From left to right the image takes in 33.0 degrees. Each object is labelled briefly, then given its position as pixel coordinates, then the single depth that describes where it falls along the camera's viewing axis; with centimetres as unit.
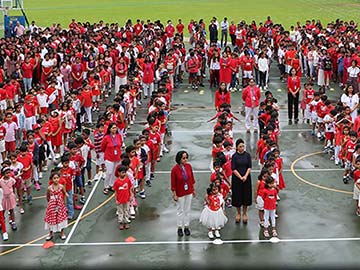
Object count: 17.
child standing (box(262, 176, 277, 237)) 1327
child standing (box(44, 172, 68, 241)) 1336
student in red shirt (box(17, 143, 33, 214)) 1510
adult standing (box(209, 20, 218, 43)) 3591
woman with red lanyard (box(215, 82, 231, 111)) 2031
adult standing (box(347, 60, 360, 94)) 2445
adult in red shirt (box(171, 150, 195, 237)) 1327
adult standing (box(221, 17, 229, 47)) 3647
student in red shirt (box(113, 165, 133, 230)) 1374
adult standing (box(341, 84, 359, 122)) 1977
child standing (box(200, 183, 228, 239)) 1327
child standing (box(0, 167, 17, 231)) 1364
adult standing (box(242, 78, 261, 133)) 2056
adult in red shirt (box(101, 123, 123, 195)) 1566
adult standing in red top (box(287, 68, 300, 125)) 2198
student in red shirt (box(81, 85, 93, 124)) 2131
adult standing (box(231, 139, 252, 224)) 1384
